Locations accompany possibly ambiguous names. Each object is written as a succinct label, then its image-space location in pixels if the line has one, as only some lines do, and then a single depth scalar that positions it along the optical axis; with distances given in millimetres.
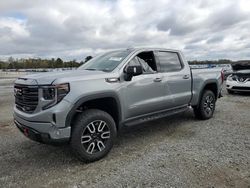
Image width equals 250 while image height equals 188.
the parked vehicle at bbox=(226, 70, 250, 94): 8042
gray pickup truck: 2705
